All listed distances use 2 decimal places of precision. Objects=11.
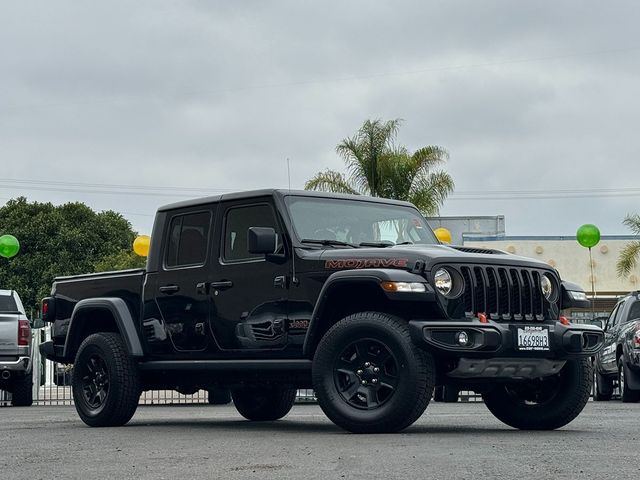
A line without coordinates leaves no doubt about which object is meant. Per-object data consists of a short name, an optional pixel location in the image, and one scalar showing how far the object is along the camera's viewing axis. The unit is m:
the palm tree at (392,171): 39.97
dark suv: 18.66
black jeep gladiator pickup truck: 10.15
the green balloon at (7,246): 30.81
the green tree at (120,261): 63.84
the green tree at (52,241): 64.69
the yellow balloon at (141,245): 28.98
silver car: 19.94
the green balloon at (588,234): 32.00
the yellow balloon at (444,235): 28.39
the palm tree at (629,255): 40.59
